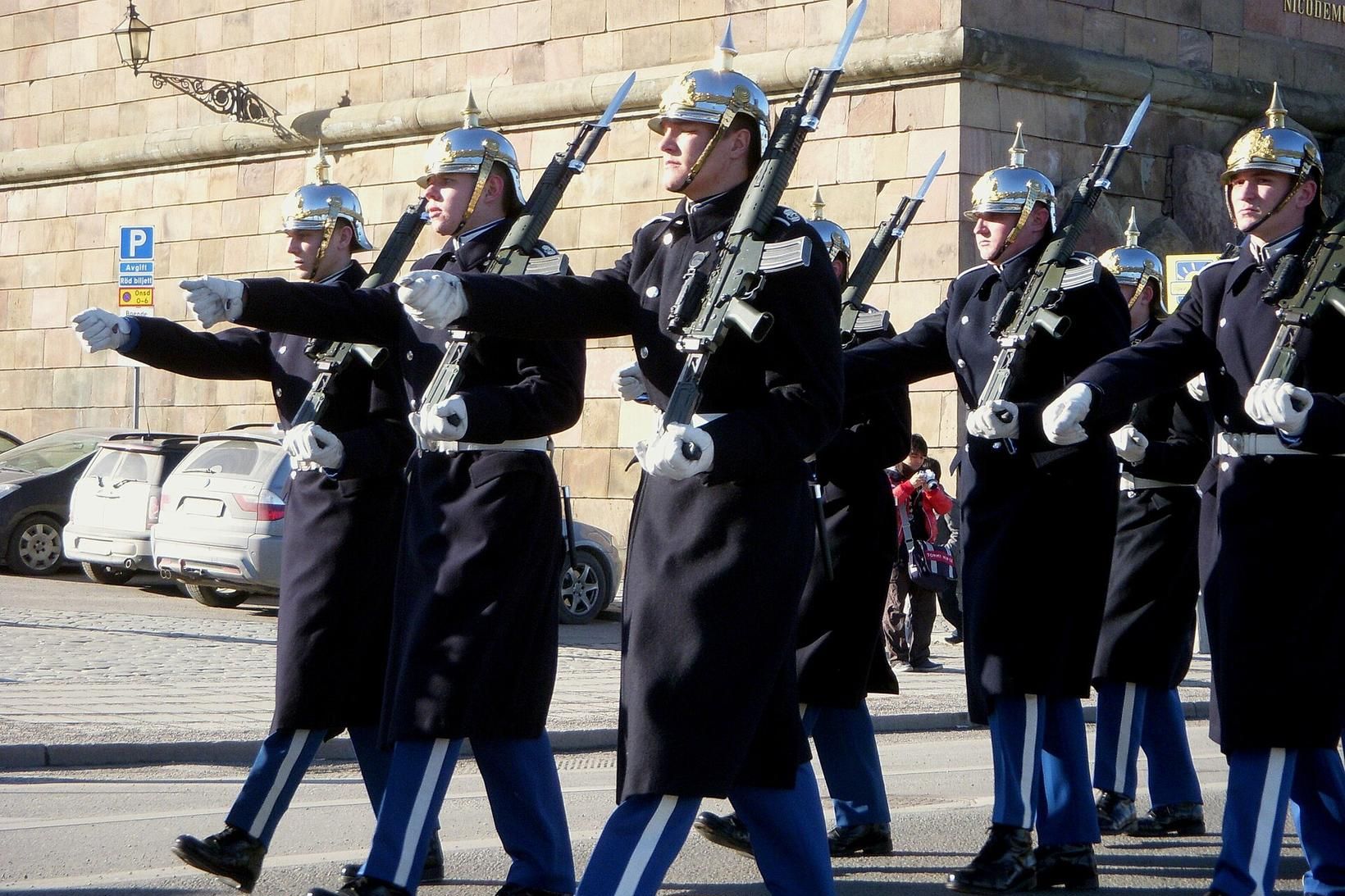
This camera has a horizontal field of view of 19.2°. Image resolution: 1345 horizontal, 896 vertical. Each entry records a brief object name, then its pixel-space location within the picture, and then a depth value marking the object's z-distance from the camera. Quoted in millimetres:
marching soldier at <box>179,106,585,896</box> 10369
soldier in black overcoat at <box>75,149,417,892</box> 11451
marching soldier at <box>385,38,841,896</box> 8708
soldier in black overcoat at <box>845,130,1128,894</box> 12095
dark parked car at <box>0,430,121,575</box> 34861
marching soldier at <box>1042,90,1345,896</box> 10362
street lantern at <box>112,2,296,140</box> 43082
